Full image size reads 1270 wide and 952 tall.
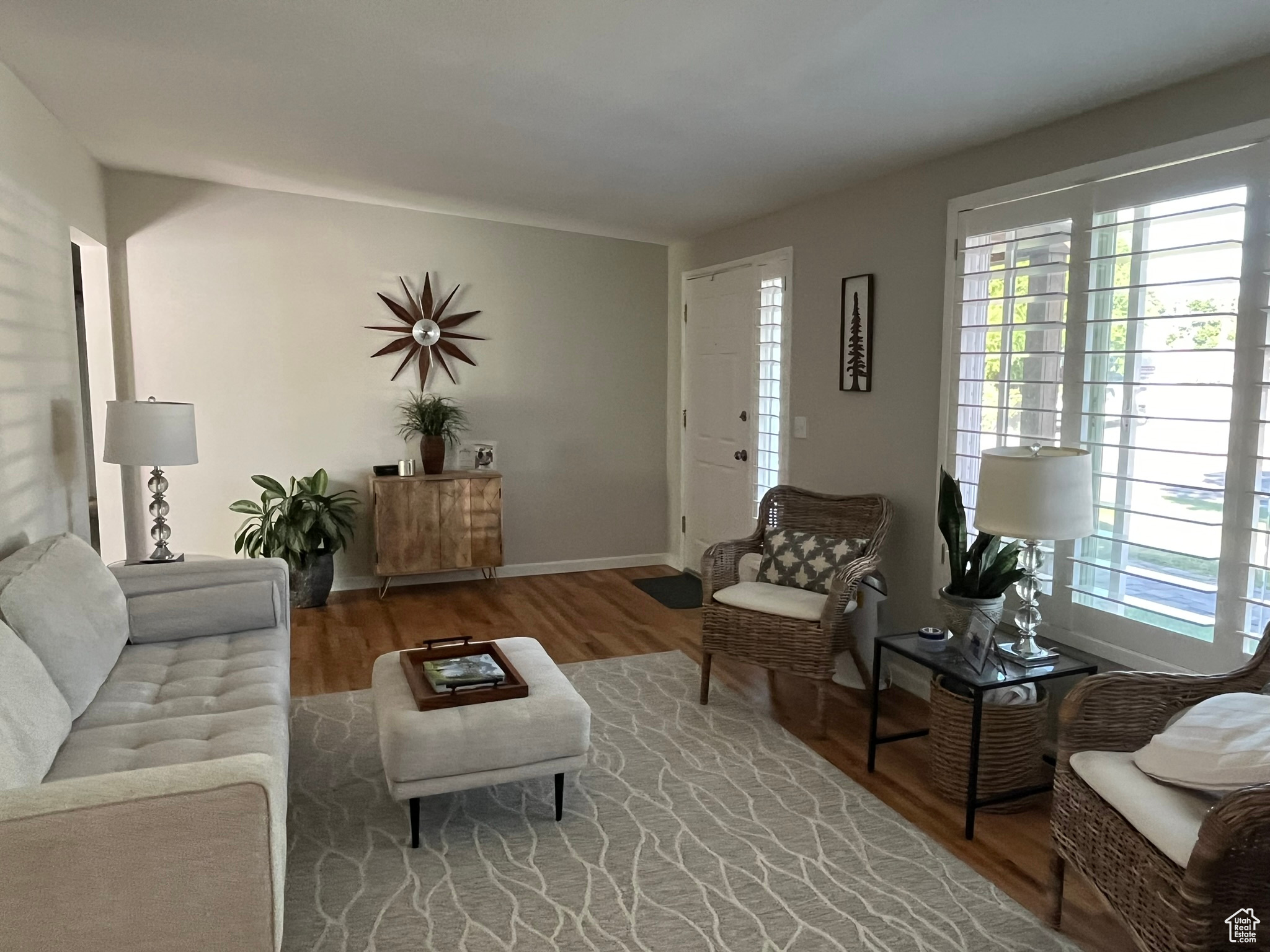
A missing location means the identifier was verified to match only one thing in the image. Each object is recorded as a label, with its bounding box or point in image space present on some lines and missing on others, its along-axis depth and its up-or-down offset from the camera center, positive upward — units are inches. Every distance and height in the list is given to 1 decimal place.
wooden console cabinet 208.1 -31.1
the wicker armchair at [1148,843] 64.3 -36.6
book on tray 107.0 -35.1
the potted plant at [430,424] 213.2 -7.5
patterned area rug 87.3 -53.3
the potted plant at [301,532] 197.3 -31.6
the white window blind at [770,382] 189.2 +2.6
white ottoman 98.6 -40.1
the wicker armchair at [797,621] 134.0 -33.4
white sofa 61.8 -33.3
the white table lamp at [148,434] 150.5 -7.1
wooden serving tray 104.1 -36.0
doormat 212.5 -49.9
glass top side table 104.0 -34.1
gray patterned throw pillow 146.9 -28.1
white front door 203.2 -3.3
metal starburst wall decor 218.4 +16.0
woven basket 110.9 -45.2
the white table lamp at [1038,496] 102.0 -12.0
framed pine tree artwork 157.9 +10.7
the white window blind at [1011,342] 120.3 +7.7
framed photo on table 111.5 -31.6
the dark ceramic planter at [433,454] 212.7 -14.6
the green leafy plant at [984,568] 116.8 -23.5
